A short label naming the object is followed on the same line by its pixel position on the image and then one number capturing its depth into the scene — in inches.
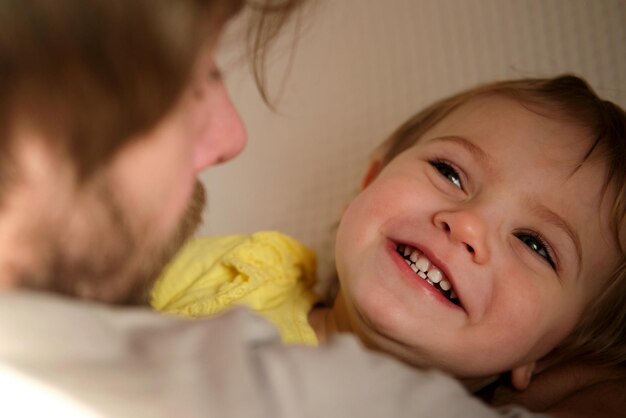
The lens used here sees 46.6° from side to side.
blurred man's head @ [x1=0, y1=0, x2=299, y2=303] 14.7
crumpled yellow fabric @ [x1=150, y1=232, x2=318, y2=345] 34.9
